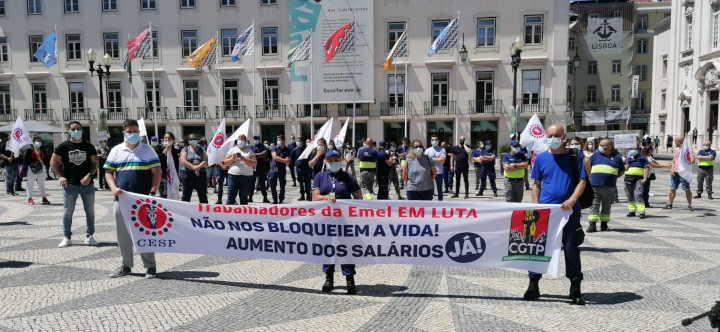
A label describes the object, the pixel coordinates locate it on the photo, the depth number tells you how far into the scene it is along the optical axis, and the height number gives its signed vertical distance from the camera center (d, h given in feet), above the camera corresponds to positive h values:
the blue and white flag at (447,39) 80.59 +14.09
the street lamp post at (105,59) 76.43 +11.11
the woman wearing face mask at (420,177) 29.60 -2.70
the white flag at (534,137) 35.06 -0.57
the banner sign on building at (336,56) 113.91 +17.01
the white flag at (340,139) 45.63 -0.70
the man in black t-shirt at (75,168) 24.97 -1.64
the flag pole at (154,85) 110.17 +10.72
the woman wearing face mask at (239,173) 33.58 -2.61
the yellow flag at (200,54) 89.15 +13.48
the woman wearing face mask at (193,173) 36.01 -2.82
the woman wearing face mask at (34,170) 44.37 -3.02
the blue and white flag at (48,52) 86.33 +13.72
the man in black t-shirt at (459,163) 50.65 -3.27
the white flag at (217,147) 38.63 -1.09
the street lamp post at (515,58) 66.00 +9.11
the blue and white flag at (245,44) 87.15 +14.77
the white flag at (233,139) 37.18 -0.47
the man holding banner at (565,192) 17.66 -2.18
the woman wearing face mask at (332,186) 19.25 -2.06
